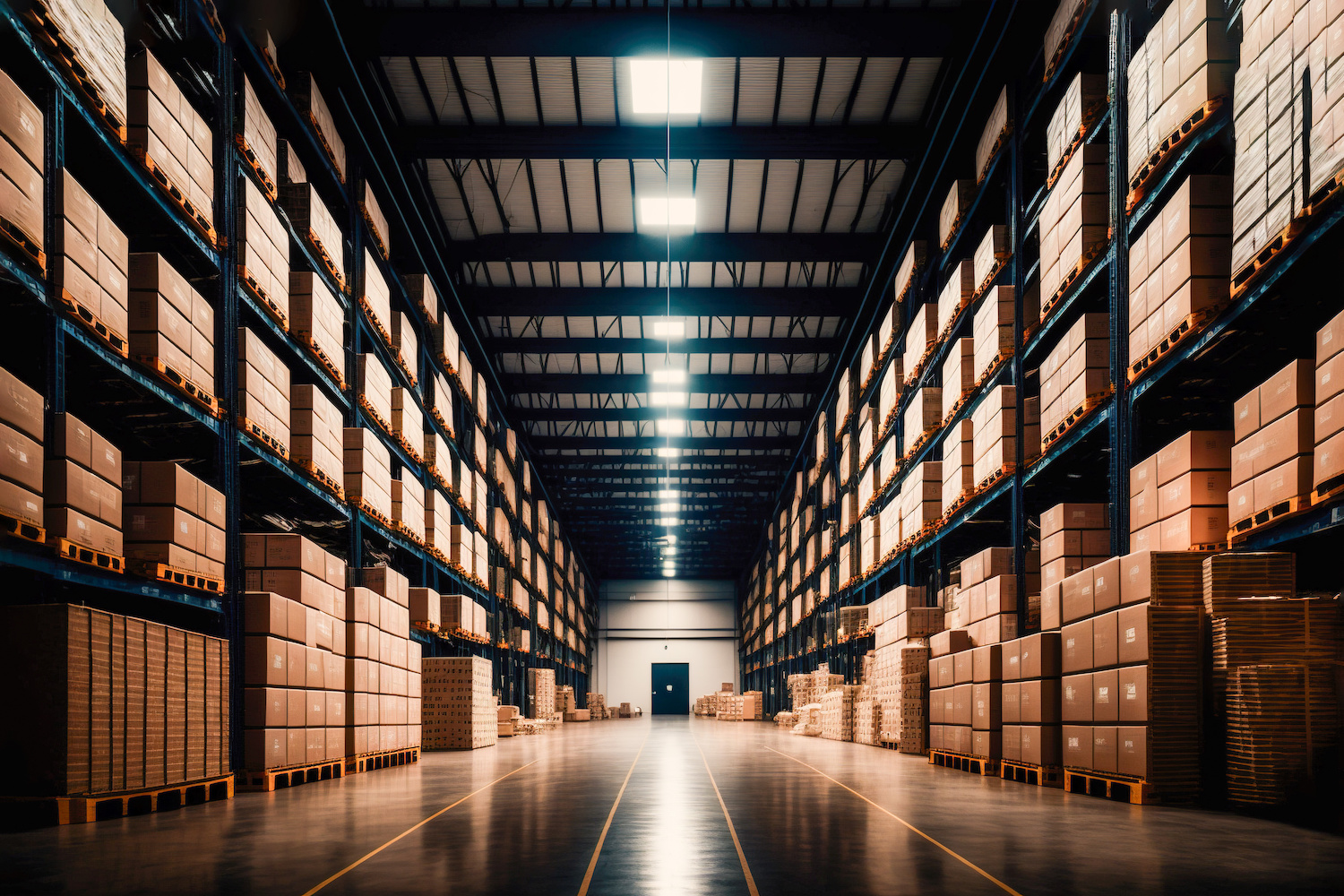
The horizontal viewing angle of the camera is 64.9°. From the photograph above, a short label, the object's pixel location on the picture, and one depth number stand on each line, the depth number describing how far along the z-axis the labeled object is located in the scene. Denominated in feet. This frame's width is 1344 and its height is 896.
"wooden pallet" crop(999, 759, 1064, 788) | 29.53
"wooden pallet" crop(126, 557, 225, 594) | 23.97
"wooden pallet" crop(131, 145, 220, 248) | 25.26
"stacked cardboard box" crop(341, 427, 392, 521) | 42.19
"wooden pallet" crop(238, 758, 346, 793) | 28.78
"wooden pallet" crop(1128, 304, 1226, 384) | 24.38
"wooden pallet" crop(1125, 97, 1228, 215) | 24.45
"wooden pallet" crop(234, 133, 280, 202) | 31.70
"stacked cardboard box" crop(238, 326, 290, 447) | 31.32
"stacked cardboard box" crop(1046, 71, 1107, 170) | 32.09
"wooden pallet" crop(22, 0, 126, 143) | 20.47
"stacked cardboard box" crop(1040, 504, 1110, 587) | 32.42
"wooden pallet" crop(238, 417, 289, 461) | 30.83
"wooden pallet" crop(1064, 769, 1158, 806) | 23.56
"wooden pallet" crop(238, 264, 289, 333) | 31.68
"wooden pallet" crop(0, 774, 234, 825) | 20.35
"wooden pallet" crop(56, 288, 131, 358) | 21.65
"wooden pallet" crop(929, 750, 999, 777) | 34.58
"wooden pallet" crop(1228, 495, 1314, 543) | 20.22
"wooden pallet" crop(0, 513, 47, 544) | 18.72
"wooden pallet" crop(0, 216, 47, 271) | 19.22
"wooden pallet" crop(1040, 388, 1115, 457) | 30.63
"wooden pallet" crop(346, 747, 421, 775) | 36.37
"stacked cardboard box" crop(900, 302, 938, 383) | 49.88
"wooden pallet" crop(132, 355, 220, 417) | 25.36
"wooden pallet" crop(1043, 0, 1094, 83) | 32.40
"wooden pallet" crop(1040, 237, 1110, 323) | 31.35
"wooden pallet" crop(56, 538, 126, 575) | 20.71
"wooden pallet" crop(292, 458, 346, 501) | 36.32
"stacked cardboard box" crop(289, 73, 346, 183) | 38.04
